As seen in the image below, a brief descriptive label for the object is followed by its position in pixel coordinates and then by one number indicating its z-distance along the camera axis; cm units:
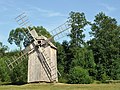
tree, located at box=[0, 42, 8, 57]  8911
